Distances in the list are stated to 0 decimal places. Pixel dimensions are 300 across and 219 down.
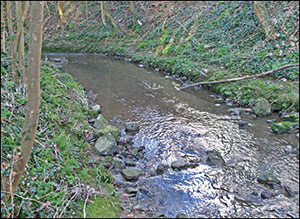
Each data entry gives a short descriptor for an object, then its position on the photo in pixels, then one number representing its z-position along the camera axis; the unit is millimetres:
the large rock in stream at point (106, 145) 7289
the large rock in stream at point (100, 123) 8609
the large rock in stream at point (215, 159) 6897
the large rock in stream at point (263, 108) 9805
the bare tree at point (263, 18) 13120
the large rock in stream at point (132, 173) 6262
